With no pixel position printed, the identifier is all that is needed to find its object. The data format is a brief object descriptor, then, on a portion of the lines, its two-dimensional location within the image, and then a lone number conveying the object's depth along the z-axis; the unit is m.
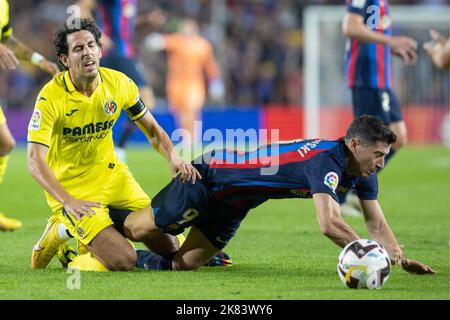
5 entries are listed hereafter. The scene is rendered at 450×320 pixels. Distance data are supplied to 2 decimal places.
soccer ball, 11.26
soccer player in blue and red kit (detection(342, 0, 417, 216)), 19.28
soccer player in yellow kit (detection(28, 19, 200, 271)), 12.71
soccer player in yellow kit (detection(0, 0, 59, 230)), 14.77
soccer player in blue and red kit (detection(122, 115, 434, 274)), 11.72
